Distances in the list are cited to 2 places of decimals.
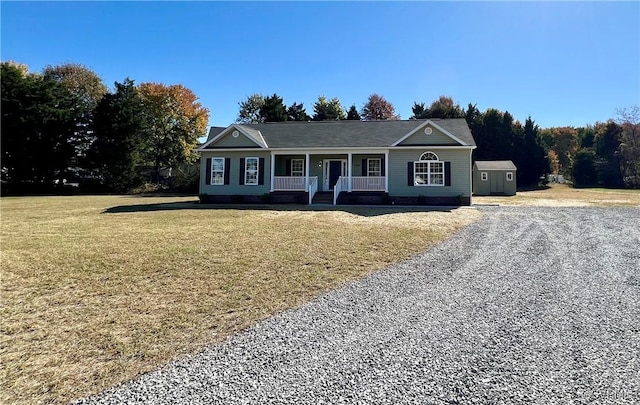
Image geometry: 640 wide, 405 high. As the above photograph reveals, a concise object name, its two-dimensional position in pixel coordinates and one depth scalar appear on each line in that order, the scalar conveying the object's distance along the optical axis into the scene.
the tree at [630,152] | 41.16
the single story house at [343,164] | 17.47
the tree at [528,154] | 39.84
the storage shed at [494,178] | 29.27
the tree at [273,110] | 39.62
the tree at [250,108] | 48.38
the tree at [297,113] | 42.79
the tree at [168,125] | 38.09
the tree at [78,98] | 32.62
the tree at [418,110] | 42.56
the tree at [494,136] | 39.38
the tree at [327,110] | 41.44
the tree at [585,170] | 43.75
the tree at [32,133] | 29.02
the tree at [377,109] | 46.09
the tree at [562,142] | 57.91
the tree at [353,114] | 39.97
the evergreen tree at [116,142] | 31.92
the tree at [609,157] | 42.12
